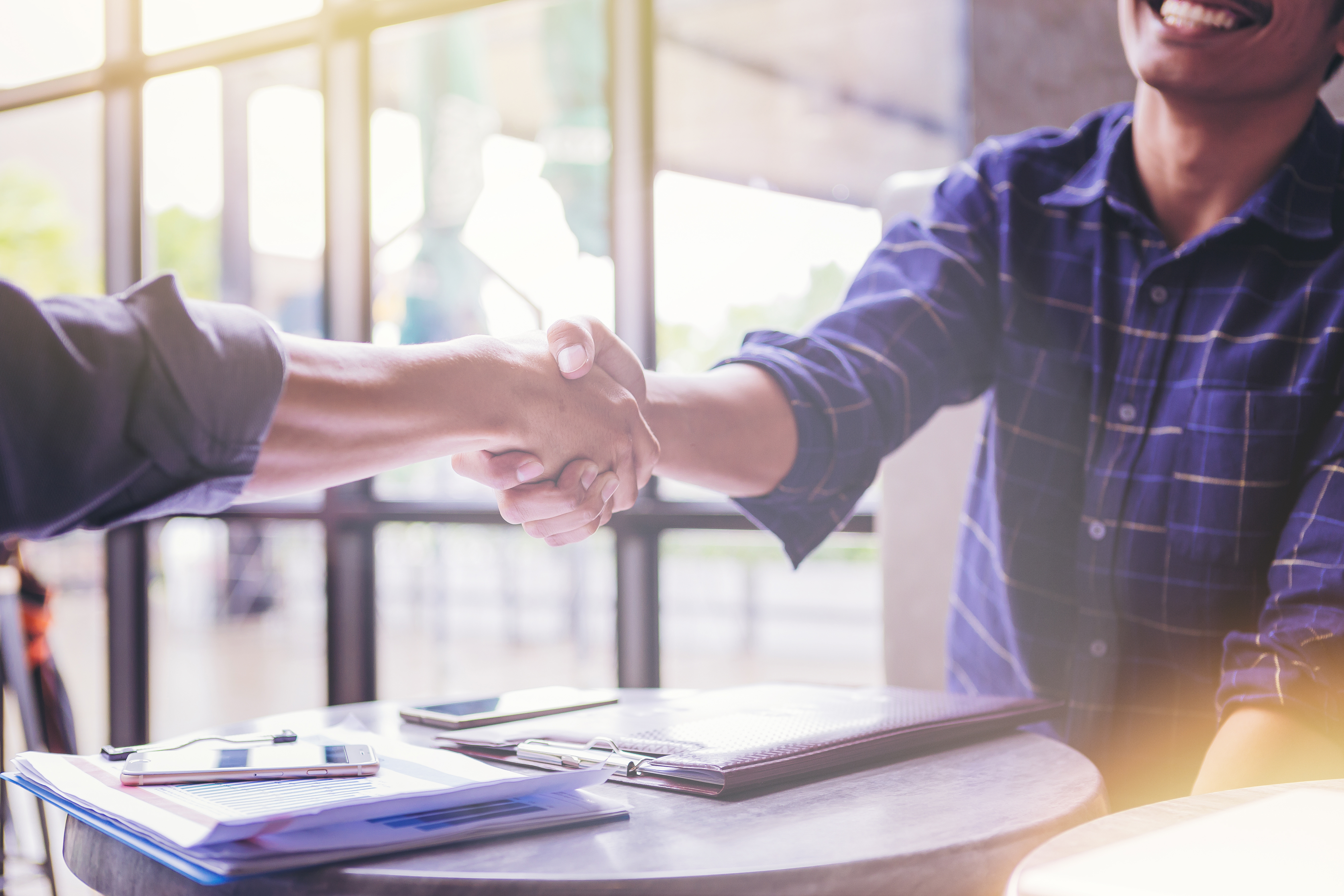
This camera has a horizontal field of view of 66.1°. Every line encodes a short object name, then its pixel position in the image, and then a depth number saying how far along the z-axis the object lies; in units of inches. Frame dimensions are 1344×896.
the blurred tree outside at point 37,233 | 199.5
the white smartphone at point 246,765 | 29.1
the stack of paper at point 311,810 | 23.4
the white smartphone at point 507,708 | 40.9
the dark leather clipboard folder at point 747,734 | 31.6
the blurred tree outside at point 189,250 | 142.2
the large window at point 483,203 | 99.3
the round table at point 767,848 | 23.8
